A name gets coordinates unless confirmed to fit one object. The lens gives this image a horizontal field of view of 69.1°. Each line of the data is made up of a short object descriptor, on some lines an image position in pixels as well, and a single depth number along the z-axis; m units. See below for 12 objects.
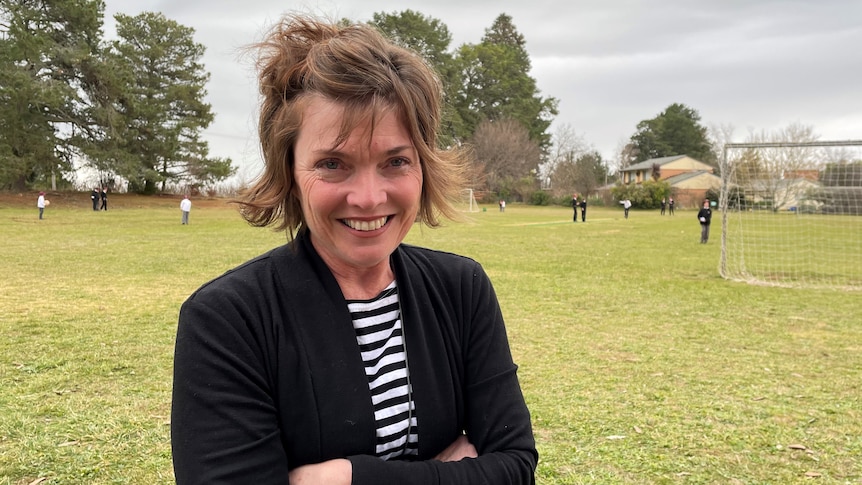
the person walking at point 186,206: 27.09
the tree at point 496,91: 75.88
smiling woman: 1.30
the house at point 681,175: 62.06
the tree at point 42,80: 35.19
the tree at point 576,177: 72.31
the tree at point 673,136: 89.62
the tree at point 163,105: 42.12
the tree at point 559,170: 72.56
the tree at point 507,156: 67.12
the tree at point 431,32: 67.03
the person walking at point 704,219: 20.95
